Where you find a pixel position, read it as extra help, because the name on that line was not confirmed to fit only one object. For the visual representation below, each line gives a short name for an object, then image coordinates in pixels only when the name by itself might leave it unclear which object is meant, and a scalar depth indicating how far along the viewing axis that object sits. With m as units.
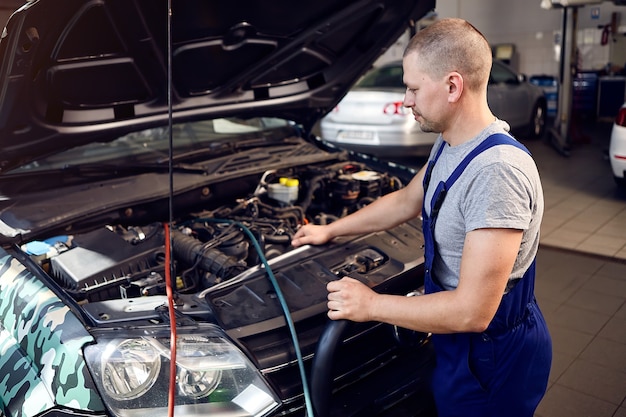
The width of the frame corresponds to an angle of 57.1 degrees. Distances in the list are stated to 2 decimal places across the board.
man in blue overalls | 1.40
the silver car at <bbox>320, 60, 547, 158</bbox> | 6.52
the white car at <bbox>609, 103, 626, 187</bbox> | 5.27
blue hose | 1.51
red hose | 1.38
